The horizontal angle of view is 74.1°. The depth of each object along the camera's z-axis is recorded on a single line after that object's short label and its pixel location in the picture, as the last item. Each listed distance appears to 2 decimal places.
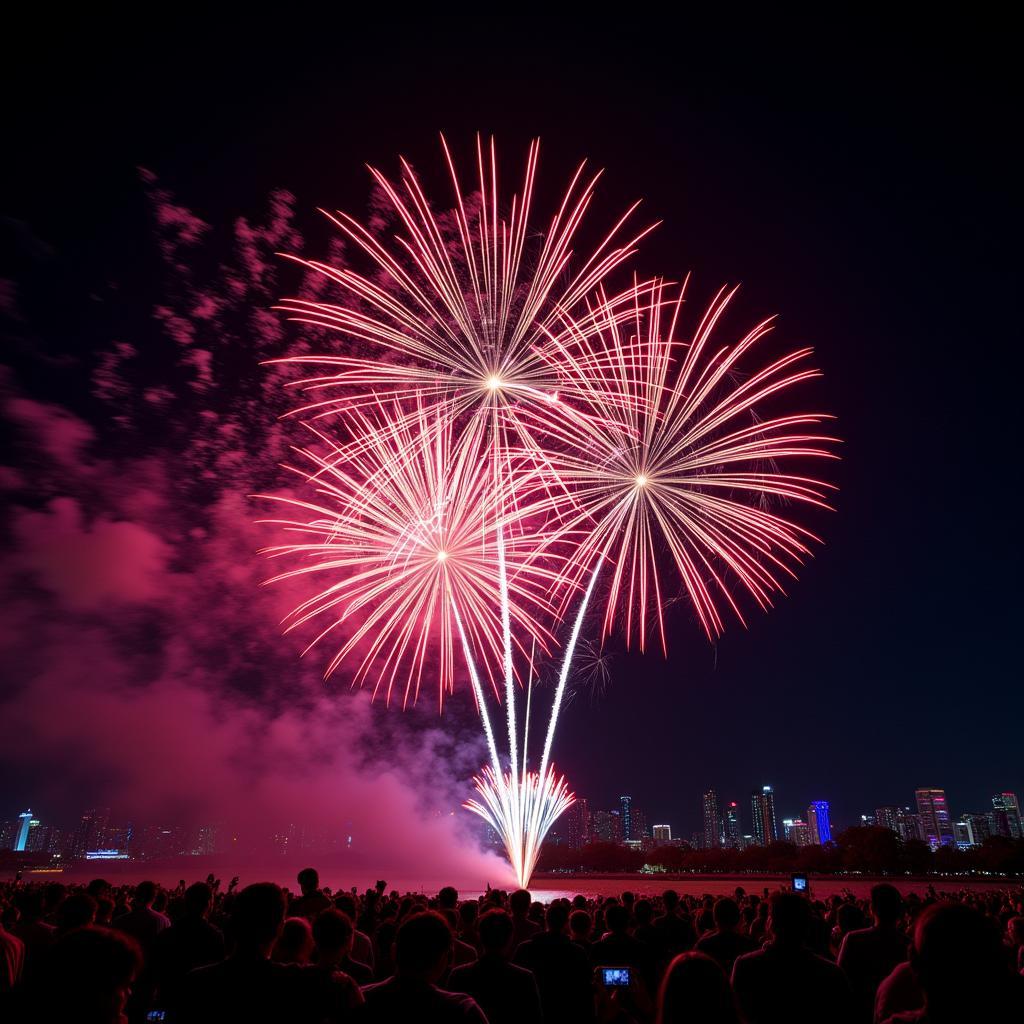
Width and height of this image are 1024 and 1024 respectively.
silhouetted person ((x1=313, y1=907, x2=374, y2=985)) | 4.29
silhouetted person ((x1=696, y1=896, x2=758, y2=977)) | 5.42
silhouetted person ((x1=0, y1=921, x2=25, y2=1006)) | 4.57
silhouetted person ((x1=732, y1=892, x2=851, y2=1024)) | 3.24
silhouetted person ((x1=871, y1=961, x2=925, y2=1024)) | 3.83
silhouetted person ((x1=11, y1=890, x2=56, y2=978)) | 6.11
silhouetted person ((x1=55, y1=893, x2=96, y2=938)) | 5.12
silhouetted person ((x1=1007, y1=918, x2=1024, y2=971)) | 5.19
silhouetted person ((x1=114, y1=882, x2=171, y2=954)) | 6.46
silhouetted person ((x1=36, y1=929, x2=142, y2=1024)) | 2.61
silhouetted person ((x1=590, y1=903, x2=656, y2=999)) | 5.59
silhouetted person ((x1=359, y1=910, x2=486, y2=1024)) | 2.85
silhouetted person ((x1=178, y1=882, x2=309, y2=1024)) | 2.92
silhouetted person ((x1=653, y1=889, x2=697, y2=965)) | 6.47
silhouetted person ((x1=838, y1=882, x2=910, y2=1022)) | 5.03
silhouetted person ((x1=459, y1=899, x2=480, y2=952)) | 7.27
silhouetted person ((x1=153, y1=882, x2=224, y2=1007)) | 5.04
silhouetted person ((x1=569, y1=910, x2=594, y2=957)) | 6.45
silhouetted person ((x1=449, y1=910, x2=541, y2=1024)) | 3.65
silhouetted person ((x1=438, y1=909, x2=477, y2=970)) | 6.01
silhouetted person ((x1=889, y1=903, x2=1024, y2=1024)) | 2.30
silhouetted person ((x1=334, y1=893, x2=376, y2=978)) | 5.83
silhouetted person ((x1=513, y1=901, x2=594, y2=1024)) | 4.61
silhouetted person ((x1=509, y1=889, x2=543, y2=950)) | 6.86
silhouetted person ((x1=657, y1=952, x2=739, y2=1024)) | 3.00
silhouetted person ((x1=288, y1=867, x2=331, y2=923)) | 7.53
